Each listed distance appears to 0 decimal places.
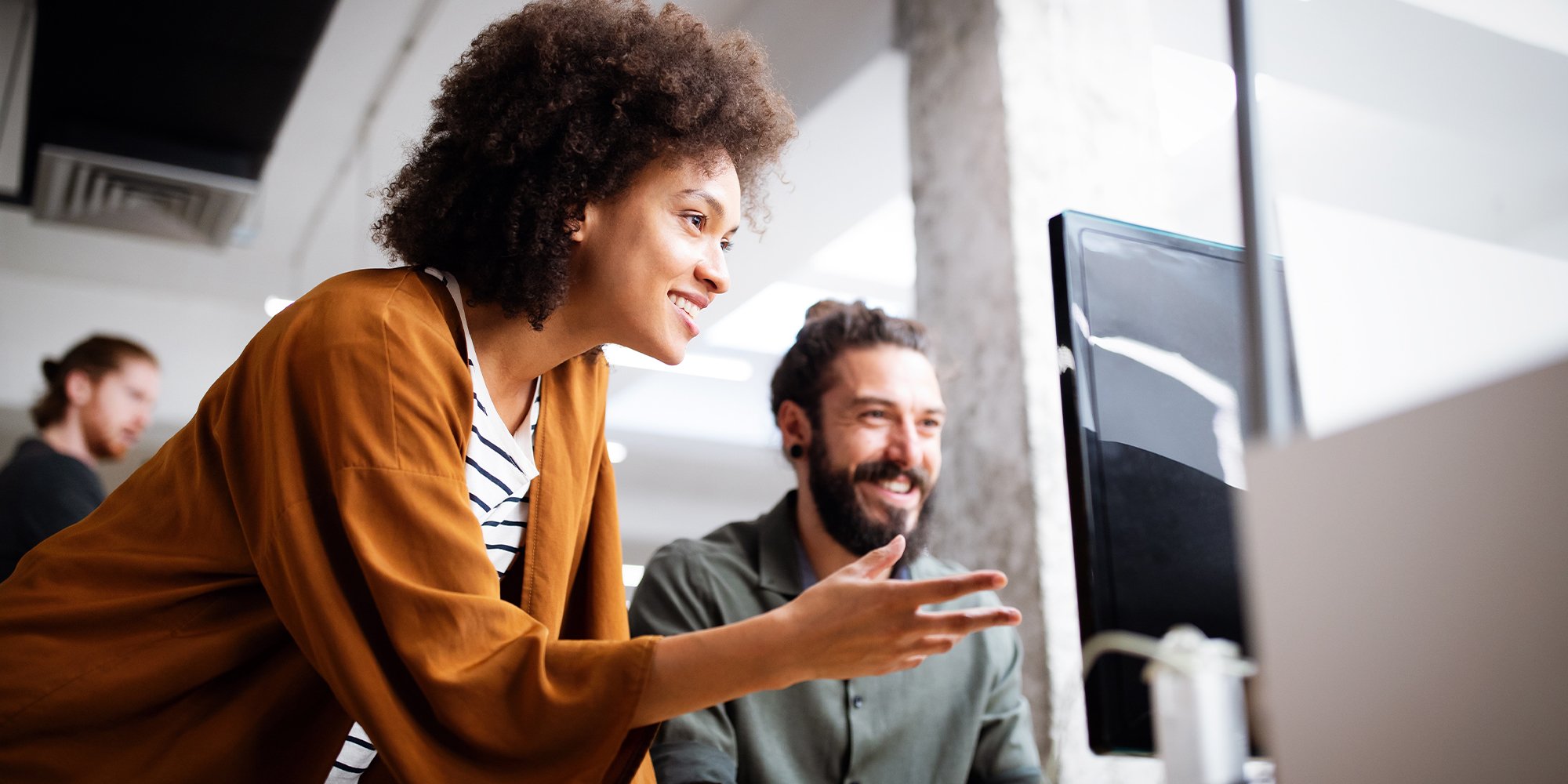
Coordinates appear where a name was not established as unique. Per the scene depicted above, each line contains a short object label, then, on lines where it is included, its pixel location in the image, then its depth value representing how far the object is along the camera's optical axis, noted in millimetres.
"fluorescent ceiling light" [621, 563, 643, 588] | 10134
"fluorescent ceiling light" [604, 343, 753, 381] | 6133
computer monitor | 843
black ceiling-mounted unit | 2863
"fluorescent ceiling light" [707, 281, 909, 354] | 5590
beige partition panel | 560
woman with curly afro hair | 930
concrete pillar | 2365
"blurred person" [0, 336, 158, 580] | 3027
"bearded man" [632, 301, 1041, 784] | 1631
